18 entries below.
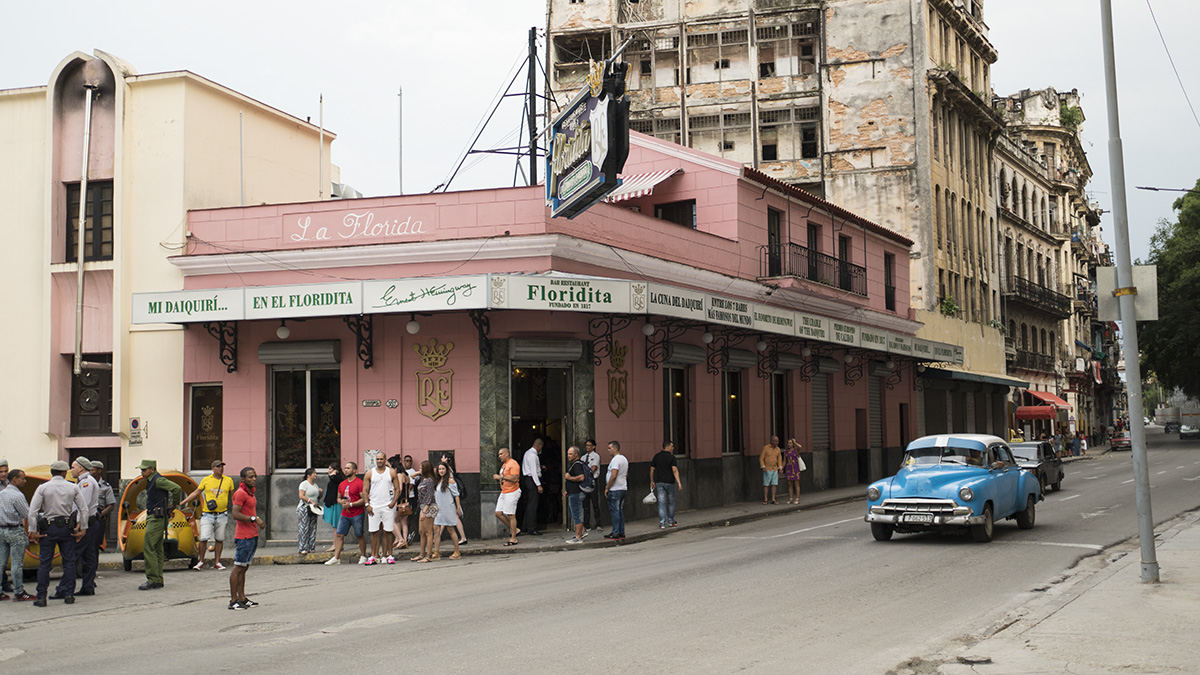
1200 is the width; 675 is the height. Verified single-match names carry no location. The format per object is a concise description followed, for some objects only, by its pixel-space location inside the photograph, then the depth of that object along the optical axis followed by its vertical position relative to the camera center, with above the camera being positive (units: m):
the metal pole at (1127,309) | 11.34 +1.08
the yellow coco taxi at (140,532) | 17.36 -1.72
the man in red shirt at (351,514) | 17.25 -1.48
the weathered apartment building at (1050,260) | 56.09 +9.01
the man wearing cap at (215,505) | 16.92 -1.25
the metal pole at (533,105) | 23.38 +7.07
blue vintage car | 15.56 -1.19
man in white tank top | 16.92 -1.36
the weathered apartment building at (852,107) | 42.62 +13.02
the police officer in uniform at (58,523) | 13.73 -1.22
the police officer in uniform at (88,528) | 14.47 -1.38
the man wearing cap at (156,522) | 14.93 -1.34
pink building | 19.27 +1.71
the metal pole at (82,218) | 21.48 +4.29
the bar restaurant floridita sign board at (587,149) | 15.84 +4.26
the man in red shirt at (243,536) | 12.17 -1.31
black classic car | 23.70 -1.20
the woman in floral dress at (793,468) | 25.50 -1.29
